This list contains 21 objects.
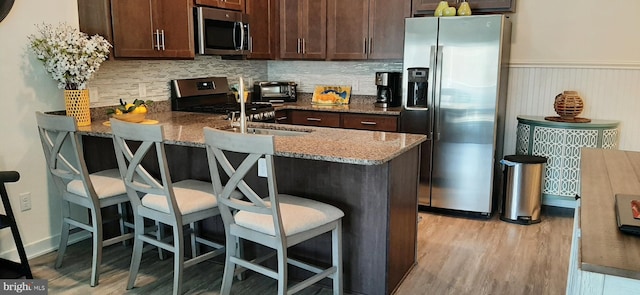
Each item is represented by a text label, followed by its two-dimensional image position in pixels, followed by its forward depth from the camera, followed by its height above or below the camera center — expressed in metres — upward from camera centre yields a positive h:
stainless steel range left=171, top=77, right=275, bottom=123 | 4.07 -0.17
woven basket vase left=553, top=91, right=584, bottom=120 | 3.90 -0.19
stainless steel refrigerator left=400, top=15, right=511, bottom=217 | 3.79 -0.17
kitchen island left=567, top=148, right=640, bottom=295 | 1.08 -0.40
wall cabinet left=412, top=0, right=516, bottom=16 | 4.01 +0.64
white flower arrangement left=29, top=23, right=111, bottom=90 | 2.91 +0.17
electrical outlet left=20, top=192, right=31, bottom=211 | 3.07 -0.76
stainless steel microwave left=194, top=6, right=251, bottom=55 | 3.85 +0.42
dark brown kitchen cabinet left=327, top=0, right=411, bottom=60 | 4.35 +0.49
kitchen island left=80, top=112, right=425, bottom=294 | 2.43 -0.58
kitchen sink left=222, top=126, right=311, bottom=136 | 3.00 -0.32
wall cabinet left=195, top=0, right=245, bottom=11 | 3.90 +0.66
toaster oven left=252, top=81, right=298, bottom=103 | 5.07 -0.10
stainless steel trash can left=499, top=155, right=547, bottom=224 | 3.86 -0.85
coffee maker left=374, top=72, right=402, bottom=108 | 4.50 -0.07
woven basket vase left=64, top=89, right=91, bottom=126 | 3.08 -0.15
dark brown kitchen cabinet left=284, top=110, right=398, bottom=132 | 4.27 -0.35
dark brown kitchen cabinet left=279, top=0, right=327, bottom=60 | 4.67 +0.51
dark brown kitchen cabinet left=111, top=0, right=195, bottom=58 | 3.25 +0.38
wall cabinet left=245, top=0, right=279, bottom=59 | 4.53 +0.52
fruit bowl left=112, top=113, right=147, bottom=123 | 3.14 -0.23
